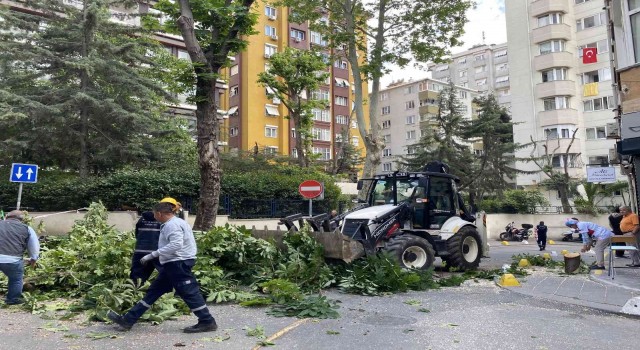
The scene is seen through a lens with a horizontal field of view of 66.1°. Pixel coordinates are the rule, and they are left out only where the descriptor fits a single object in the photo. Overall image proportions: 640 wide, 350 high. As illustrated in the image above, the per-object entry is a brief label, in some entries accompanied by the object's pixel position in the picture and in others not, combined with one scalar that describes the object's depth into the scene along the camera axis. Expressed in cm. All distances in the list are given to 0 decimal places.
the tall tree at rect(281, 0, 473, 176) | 1970
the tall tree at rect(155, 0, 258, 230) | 1341
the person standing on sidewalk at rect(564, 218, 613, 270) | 1220
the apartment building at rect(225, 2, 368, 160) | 4897
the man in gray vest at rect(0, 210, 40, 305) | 785
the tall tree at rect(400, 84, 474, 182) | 3691
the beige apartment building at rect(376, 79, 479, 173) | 6669
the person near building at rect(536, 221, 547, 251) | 2134
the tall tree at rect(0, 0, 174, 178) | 2025
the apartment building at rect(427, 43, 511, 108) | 7369
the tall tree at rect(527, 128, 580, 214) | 3403
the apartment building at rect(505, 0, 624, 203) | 3956
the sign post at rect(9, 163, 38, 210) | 1328
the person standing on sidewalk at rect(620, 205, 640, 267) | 1248
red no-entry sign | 1691
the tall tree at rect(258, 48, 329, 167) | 2991
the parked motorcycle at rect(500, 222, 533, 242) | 2872
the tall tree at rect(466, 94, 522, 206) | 3691
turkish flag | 2700
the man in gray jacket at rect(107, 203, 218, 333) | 603
